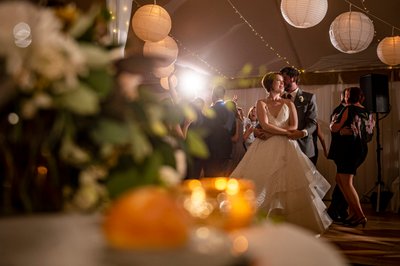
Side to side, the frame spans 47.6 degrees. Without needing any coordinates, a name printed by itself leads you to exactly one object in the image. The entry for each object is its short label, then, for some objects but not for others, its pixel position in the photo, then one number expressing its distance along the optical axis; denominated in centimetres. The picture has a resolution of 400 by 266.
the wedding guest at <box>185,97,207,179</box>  397
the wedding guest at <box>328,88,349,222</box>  456
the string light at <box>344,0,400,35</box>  623
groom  411
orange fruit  46
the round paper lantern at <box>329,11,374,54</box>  443
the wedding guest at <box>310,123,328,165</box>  437
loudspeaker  603
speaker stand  586
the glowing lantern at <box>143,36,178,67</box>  450
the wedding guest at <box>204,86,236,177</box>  438
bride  350
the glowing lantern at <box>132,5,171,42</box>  382
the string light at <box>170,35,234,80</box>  730
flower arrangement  54
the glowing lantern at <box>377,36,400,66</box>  511
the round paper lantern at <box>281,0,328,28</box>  393
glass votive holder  59
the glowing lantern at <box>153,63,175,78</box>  467
